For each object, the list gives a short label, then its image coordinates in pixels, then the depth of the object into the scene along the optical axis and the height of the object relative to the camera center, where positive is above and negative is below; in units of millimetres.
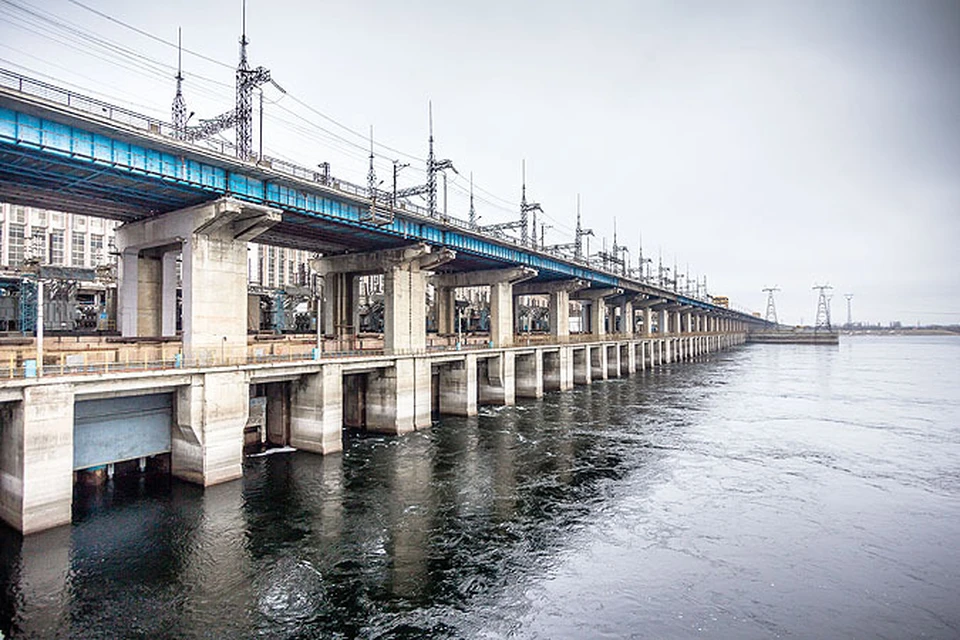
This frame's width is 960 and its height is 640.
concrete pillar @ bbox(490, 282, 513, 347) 60188 +1845
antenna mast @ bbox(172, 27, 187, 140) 35031 +15596
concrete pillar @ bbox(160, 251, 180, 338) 36781 +2754
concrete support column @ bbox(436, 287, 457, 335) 71000 +2729
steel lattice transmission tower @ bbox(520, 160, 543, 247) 66250 +16053
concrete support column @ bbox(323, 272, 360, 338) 51438 +2546
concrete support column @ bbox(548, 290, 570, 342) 74250 +1992
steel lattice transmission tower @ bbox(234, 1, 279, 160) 31212 +14269
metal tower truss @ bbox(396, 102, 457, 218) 48031 +14293
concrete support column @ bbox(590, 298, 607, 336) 90188 +2304
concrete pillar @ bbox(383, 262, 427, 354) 44031 +1794
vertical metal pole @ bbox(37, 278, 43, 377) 20838 +198
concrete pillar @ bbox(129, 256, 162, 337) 35553 +2331
